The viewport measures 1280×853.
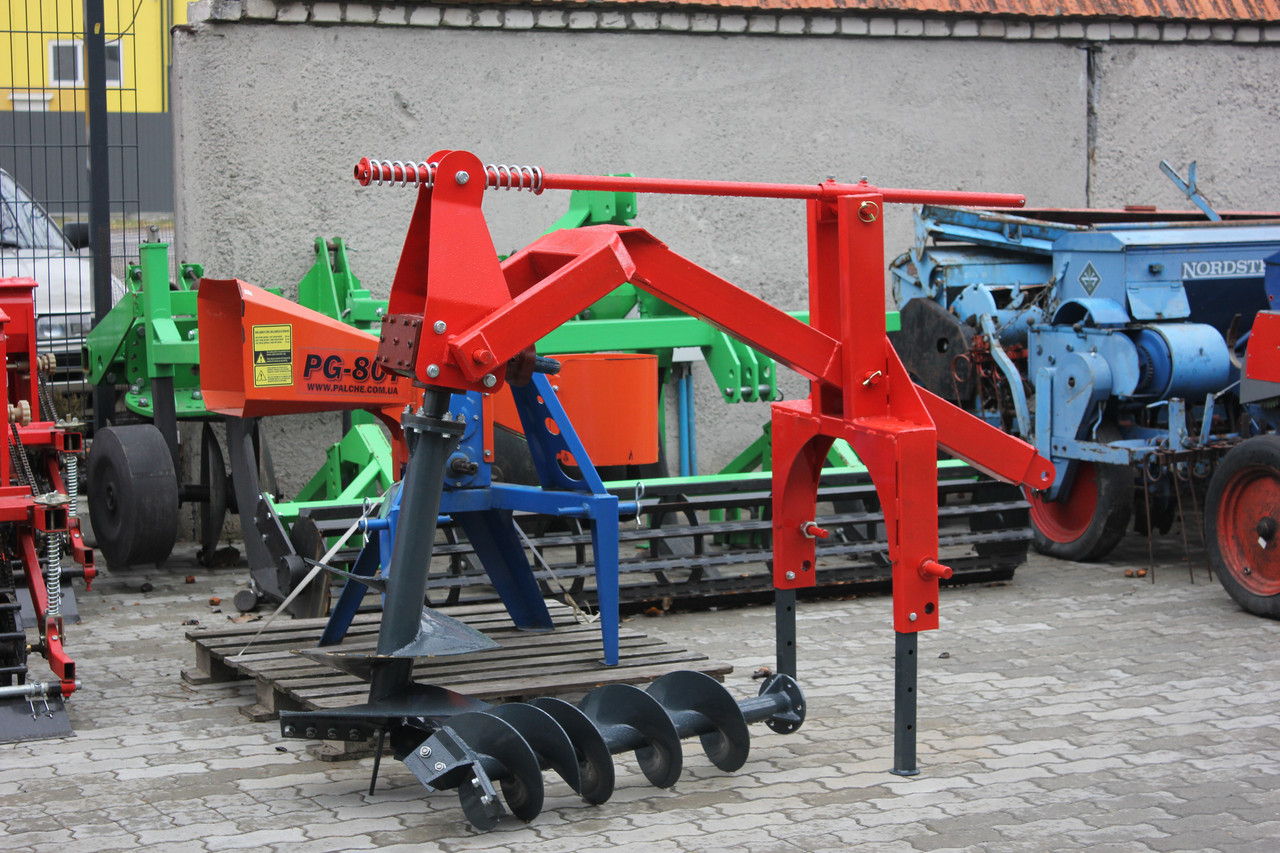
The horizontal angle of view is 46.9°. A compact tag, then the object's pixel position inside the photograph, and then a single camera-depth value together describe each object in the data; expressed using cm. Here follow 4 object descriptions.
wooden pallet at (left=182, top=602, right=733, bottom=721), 500
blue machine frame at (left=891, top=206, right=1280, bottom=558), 750
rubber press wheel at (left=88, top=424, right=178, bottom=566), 725
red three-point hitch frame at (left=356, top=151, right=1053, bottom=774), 409
